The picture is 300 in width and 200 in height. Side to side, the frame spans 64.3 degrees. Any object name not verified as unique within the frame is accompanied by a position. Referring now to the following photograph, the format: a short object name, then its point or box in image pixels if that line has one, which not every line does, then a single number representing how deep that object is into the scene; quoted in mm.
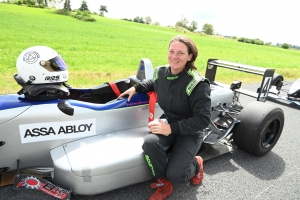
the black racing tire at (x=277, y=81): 7625
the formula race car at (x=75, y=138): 2268
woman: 2328
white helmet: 2383
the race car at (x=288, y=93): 6699
